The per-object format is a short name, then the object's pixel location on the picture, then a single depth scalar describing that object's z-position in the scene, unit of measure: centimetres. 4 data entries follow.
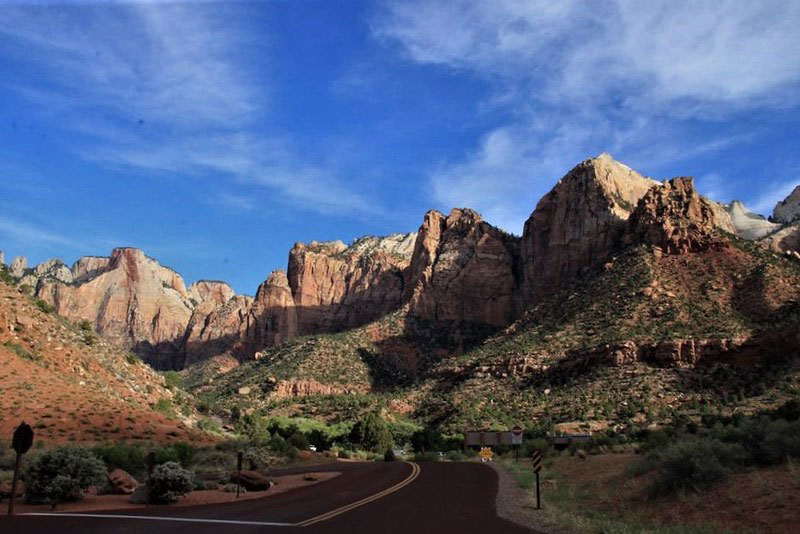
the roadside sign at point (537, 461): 2016
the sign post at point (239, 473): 2127
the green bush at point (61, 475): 1728
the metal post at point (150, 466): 1730
